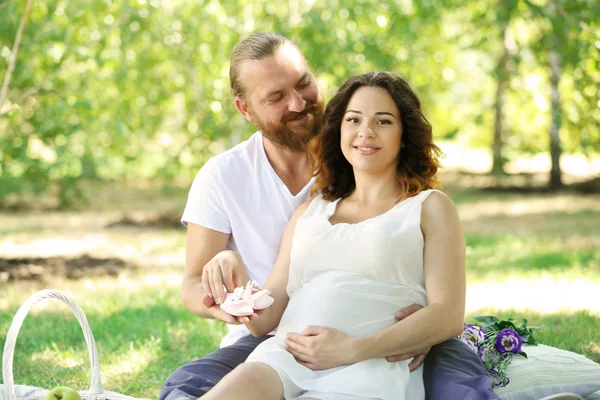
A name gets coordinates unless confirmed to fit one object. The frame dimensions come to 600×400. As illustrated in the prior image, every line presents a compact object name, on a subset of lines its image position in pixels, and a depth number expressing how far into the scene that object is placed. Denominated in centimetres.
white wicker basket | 267
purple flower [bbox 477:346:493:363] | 327
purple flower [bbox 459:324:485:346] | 336
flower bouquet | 323
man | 335
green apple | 283
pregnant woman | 265
